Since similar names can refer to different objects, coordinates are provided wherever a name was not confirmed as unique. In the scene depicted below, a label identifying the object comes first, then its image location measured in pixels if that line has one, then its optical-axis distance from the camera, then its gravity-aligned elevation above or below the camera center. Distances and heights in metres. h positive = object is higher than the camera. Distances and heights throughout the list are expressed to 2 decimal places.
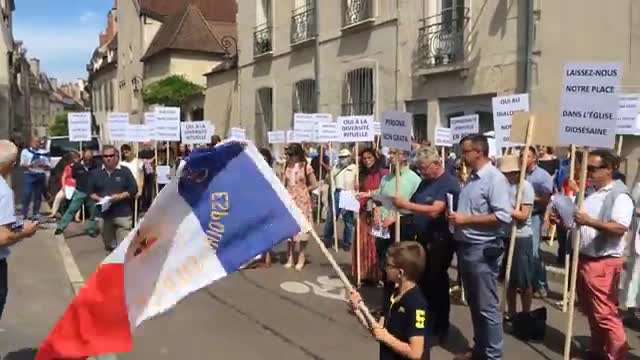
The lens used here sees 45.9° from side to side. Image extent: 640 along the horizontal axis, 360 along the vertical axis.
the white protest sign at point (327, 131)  12.60 -0.13
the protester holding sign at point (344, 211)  11.85 -1.35
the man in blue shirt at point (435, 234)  6.40 -0.96
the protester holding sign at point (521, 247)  6.75 -1.12
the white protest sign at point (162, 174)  14.80 -0.99
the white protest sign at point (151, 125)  14.64 -0.03
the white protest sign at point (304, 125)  13.98 -0.04
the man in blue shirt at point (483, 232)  5.55 -0.81
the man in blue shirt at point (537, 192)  7.64 -0.71
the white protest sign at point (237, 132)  14.35 -0.17
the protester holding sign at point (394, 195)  7.06 -0.72
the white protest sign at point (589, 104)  5.62 +0.14
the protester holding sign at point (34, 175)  15.34 -1.05
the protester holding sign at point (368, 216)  8.72 -1.09
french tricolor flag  3.79 -0.57
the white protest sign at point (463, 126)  11.00 -0.05
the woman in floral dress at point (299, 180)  9.84 -0.74
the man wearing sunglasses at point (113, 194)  9.84 -0.94
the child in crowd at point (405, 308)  3.75 -0.93
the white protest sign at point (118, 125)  15.03 -0.03
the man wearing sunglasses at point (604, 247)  5.54 -0.93
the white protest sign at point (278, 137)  15.78 -0.29
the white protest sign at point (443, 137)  12.36 -0.23
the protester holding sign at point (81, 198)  13.11 -1.29
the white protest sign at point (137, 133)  15.08 -0.20
